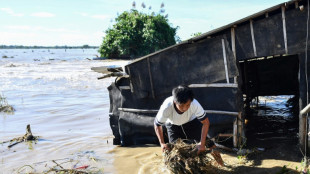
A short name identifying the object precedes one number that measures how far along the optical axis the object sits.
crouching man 4.03
